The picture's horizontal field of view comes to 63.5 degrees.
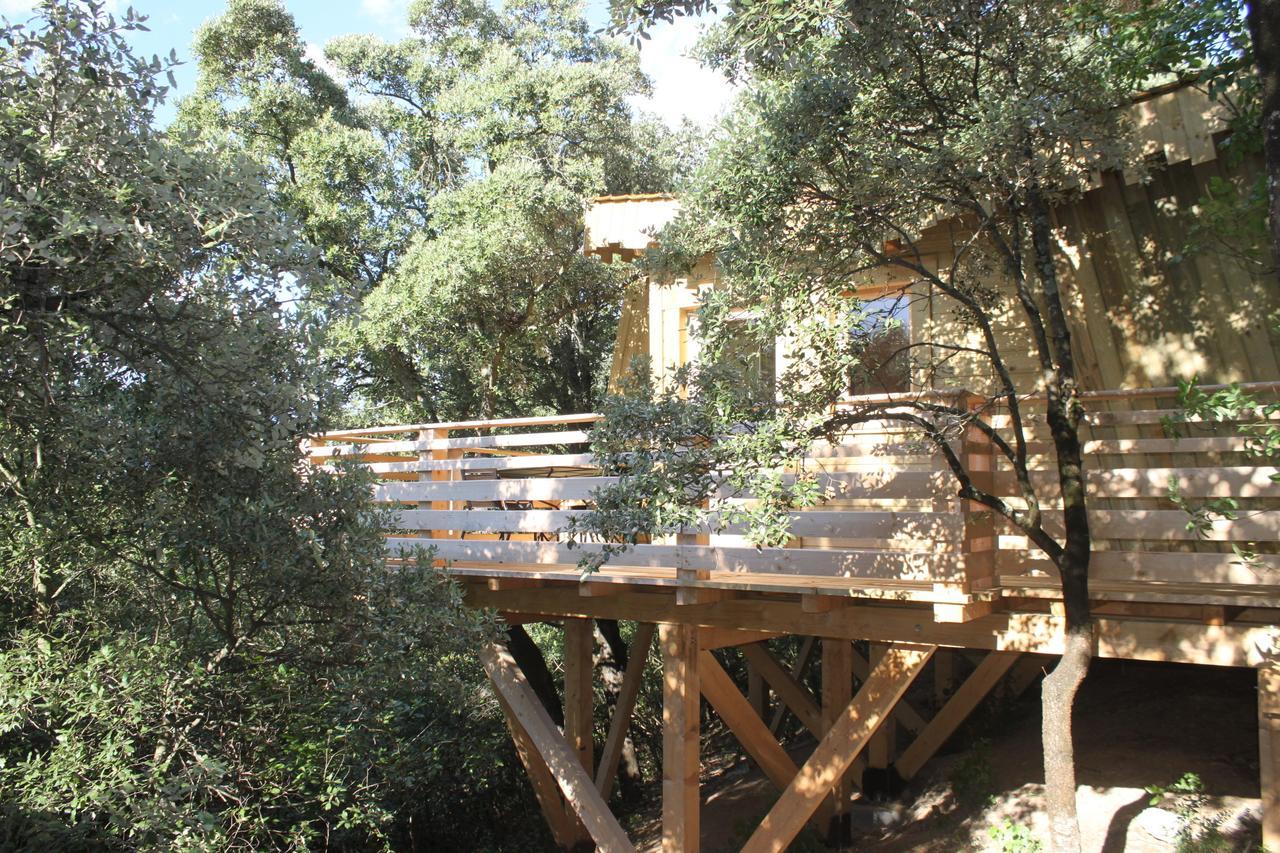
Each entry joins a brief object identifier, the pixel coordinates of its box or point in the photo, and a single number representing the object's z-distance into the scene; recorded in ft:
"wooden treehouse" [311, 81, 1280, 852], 17.79
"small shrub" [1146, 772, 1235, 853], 20.04
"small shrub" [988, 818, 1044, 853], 21.67
